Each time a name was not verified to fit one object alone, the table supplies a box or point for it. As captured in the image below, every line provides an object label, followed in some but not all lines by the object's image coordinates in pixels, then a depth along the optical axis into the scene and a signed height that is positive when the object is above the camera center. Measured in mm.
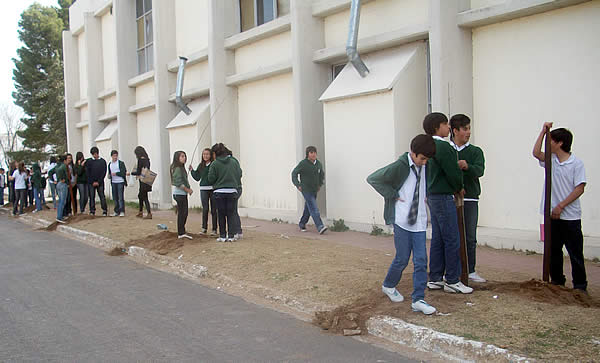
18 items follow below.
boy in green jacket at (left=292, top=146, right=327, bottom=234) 11375 -298
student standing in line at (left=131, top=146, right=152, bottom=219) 14250 +121
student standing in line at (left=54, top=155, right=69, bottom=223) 15375 -333
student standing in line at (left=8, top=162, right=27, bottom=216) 19688 -388
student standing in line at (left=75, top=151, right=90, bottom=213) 15812 -127
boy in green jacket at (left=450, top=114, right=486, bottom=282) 6062 -117
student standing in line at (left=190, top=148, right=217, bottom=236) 11342 -501
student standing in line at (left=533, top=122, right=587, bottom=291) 5906 -473
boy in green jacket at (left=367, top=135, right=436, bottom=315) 5438 -435
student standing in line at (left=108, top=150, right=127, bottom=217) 15445 -274
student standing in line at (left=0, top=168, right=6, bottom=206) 23220 -367
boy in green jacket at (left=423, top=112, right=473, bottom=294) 5641 -355
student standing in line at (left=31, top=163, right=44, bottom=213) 19609 -363
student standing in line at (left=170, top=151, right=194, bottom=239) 10703 -403
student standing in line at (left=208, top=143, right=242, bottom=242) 9875 -223
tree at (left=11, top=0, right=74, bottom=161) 37906 +6713
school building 8719 +1540
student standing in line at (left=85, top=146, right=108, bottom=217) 15789 -30
